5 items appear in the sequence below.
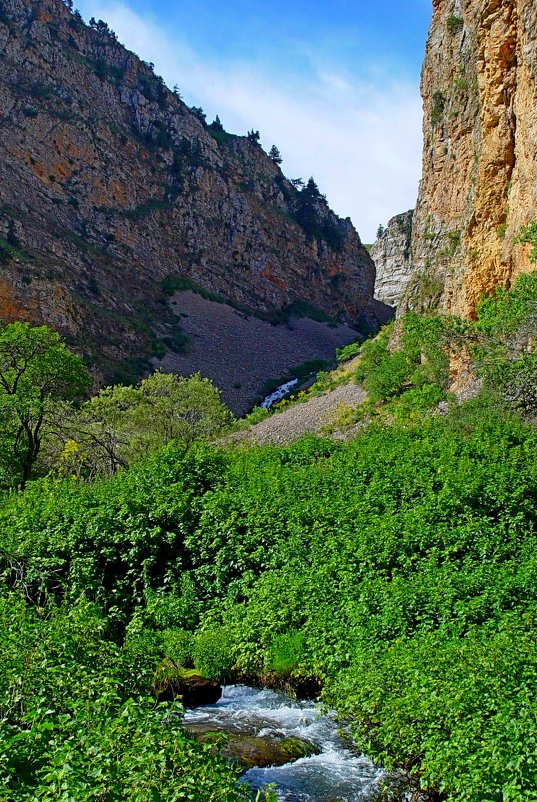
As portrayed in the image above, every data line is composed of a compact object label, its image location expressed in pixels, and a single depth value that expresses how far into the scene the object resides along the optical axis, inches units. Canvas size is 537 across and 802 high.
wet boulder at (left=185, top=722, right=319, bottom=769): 334.6
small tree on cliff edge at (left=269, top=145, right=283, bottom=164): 3676.2
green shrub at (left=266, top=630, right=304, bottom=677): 397.7
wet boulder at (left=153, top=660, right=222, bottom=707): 406.0
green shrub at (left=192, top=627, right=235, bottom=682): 420.2
